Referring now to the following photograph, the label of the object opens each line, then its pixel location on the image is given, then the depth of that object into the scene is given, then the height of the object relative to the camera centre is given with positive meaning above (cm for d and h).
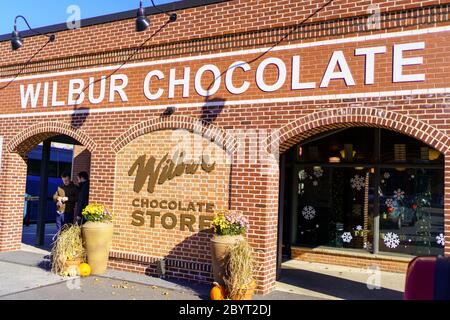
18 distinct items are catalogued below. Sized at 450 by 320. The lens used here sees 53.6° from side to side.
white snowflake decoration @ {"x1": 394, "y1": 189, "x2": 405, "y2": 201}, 937 +5
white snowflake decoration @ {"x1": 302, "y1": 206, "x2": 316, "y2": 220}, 1041 -45
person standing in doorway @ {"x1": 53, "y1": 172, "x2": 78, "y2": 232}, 1030 -35
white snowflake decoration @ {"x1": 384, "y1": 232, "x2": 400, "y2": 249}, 929 -92
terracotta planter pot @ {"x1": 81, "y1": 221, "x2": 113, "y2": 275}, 827 -106
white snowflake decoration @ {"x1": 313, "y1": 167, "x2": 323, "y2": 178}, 1037 +50
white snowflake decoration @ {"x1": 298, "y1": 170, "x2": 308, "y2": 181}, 1056 +42
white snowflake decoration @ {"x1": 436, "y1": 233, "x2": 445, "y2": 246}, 884 -82
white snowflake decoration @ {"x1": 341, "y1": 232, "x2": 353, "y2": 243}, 985 -94
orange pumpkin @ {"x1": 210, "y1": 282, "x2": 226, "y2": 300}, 667 -154
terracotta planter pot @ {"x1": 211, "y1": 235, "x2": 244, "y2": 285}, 698 -96
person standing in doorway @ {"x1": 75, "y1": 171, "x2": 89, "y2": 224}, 961 -23
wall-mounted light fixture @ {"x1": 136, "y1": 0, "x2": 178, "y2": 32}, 859 +328
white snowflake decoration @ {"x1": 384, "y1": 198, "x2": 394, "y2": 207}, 947 -13
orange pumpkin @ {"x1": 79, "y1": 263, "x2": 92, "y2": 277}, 813 -154
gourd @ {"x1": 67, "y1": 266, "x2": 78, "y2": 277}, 807 -156
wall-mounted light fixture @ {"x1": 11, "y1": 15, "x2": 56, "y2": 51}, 1046 +342
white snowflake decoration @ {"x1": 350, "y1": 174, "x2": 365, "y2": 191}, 986 +28
